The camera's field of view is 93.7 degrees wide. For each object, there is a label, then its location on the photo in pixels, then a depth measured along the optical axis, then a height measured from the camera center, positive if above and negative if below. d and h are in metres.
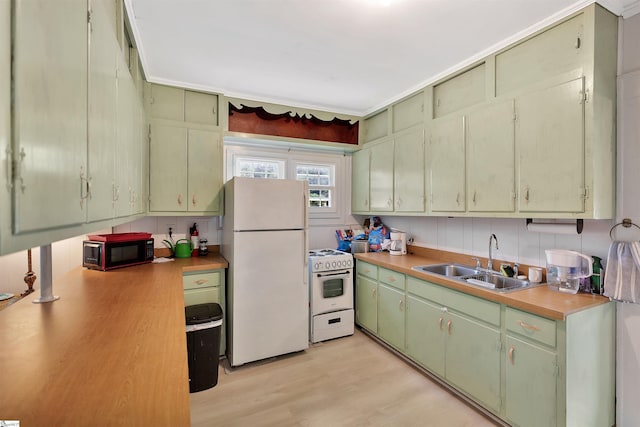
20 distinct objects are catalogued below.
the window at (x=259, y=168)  3.66 +0.56
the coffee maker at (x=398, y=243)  3.55 -0.37
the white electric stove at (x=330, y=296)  3.32 -0.95
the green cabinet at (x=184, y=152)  2.99 +0.62
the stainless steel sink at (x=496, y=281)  2.31 -0.56
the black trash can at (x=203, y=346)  2.43 -1.10
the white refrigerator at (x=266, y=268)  2.81 -0.54
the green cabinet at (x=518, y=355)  1.73 -0.96
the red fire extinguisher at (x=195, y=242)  3.33 -0.33
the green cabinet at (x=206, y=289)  2.82 -0.74
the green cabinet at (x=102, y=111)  1.13 +0.43
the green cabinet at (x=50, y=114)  0.66 +0.26
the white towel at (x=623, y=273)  1.77 -0.36
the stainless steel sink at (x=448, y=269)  2.88 -0.56
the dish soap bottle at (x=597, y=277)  1.96 -0.42
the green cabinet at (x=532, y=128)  1.83 +0.61
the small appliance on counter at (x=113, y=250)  2.44 -0.32
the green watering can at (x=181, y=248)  3.22 -0.39
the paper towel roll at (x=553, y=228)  2.08 -0.11
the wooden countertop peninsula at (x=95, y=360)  0.81 -0.53
